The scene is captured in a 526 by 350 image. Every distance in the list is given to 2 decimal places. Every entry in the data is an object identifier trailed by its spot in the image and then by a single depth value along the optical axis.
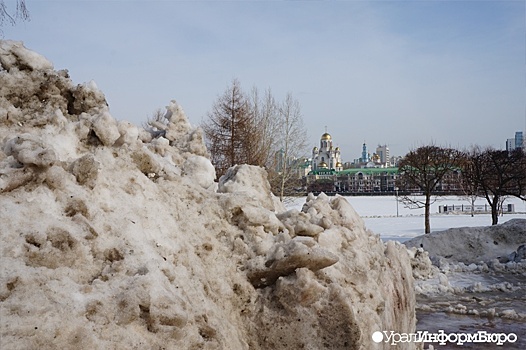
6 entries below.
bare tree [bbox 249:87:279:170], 20.00
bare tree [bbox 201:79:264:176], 19.28
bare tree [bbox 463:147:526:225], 20.48
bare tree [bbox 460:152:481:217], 22.66
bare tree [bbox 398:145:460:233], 21.58
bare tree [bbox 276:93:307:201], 21.80
